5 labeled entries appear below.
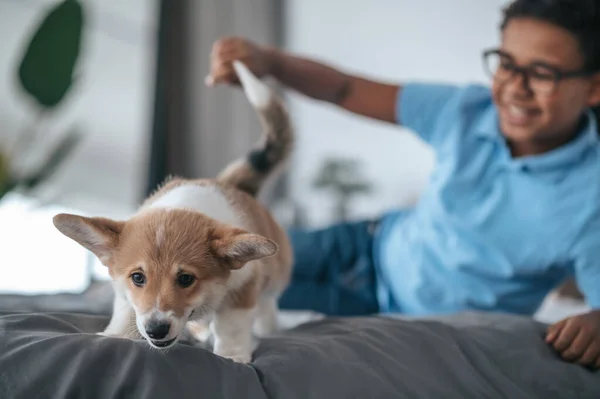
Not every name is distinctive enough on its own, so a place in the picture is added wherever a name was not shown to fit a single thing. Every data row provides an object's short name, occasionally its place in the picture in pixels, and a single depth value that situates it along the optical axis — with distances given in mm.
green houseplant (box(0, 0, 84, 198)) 1929
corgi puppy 714
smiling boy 1209
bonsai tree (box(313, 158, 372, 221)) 3031
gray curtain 2816
